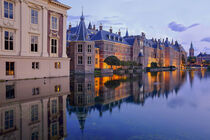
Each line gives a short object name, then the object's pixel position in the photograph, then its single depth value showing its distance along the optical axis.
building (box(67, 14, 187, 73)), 43.66
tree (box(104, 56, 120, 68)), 51.19
